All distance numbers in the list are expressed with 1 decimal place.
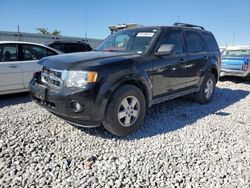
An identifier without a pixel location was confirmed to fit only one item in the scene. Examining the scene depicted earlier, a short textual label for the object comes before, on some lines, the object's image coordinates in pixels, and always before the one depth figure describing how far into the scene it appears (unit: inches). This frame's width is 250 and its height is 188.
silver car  209.5
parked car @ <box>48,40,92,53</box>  340.2
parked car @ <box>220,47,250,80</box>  343.6
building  457.4
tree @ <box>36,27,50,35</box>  1310.0
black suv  125.6
